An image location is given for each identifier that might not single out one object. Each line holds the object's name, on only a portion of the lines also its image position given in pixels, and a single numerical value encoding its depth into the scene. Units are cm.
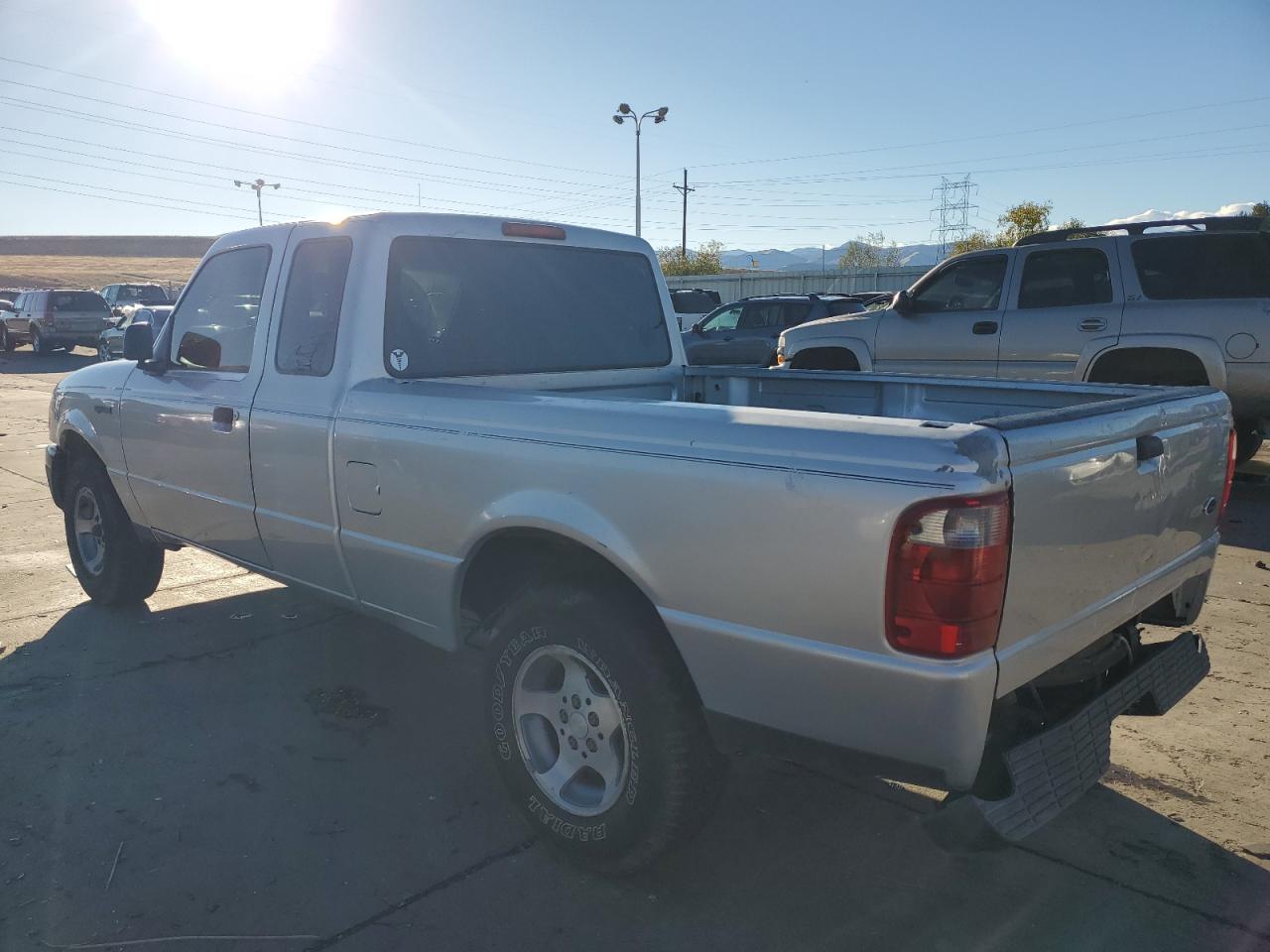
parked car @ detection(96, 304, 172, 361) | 2495
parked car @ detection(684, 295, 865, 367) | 1725
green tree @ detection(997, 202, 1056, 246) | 4328
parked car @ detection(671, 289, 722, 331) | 2559
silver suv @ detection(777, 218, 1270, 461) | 733
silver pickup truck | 217
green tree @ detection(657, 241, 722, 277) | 5522
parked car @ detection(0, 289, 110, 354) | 2770
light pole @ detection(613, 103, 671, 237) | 3650
